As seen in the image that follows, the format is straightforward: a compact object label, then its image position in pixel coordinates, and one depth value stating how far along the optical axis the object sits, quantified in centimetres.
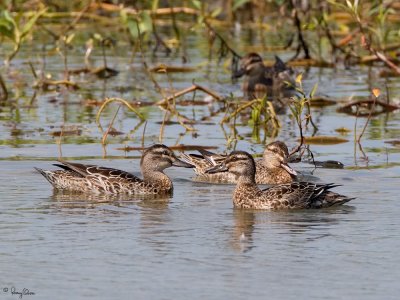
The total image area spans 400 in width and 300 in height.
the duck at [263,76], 2361
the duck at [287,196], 1348
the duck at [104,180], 1446
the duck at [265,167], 1551
